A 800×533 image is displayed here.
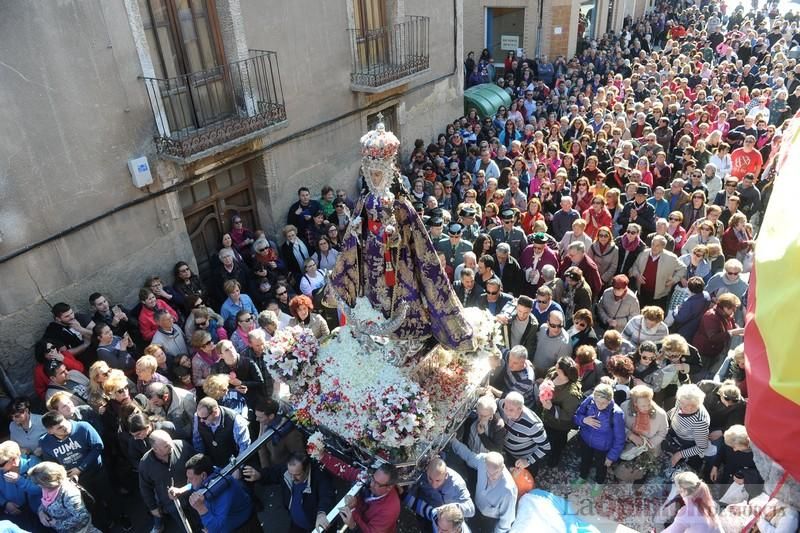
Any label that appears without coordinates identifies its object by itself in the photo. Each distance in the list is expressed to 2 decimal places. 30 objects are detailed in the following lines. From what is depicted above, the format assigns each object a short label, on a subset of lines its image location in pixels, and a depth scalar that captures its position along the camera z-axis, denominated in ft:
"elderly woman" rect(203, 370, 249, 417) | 16.90
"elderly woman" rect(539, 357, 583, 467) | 16.66
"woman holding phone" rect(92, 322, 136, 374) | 19.53
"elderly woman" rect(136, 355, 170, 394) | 17.90
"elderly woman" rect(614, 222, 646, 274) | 23.39
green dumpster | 47.81
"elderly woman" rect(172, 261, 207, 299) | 23.88
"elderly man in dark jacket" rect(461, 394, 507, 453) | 15.84
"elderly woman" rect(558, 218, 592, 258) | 23.48
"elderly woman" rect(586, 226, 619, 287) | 23.54
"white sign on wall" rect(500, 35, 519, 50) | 67.73
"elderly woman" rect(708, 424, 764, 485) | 14.01
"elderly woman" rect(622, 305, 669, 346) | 18.38
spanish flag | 6.03
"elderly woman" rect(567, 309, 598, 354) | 19.13
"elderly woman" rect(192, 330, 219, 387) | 19.45
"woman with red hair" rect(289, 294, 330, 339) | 20.25
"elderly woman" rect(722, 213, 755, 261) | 23.27
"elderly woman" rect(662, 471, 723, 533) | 12.72
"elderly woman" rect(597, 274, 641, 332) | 20.66
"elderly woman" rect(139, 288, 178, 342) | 21.56
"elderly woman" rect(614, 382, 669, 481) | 15.62
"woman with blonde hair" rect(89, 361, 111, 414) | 17.48
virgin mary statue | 13.24
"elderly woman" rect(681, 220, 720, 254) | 22.50
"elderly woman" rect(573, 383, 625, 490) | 15.84
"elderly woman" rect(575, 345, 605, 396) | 17.51
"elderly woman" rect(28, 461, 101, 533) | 14.17
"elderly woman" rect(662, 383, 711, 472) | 15.37
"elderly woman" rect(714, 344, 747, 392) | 16.05
